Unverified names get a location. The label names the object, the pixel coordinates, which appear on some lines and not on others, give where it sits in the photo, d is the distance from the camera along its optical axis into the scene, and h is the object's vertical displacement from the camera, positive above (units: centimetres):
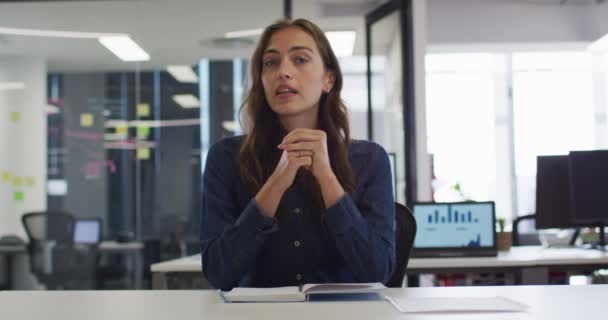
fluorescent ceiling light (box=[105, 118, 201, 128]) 797 +54
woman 186 -4
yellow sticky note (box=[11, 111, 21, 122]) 792 +65
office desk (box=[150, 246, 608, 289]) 354 -46
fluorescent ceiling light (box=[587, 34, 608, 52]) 742 +126
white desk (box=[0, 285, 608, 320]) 139 -27
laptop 380 -31
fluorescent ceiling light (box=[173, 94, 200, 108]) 815 +80
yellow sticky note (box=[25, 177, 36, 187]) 795 -6
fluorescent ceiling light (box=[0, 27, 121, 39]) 779 +149
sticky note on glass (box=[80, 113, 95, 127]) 798 +58
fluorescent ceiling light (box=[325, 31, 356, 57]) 743 +131
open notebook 156 -26
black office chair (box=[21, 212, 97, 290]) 704 -70
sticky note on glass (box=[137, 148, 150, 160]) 802 +21
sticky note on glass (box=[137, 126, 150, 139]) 800 +45
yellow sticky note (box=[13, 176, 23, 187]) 792 -6
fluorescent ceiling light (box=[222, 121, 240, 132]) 838 +52
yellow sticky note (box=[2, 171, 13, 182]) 791 +0
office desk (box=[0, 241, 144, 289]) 742 -80
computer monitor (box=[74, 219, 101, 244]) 797 -61
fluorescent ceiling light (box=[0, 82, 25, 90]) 795 +96
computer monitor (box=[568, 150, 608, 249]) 386 -9
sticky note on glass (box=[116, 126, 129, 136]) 796 +47
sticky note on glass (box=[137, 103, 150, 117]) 802 +70
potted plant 407 -38
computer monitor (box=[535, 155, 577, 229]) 401 -14
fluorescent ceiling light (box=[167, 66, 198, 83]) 819 +109
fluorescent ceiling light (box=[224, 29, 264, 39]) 789 +148
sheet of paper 143 -27
